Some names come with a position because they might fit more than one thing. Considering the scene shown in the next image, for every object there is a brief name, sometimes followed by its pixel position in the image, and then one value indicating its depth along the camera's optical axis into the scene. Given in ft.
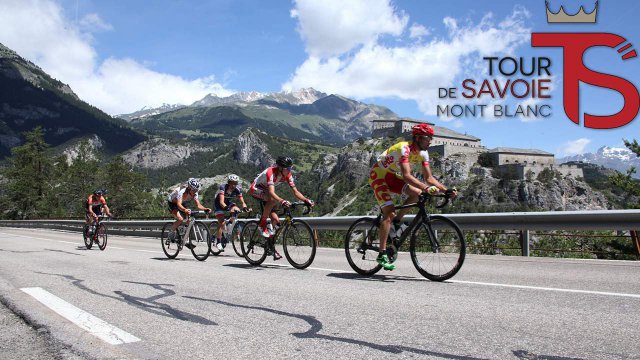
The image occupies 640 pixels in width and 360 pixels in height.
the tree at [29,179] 230.27
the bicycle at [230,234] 32.81
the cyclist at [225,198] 34.83
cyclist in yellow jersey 20.13
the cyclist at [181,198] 36.63
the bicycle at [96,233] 49.90
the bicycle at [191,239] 35.01
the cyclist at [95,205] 52.19
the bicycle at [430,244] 20.16
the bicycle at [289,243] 26.45
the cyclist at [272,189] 27.22
